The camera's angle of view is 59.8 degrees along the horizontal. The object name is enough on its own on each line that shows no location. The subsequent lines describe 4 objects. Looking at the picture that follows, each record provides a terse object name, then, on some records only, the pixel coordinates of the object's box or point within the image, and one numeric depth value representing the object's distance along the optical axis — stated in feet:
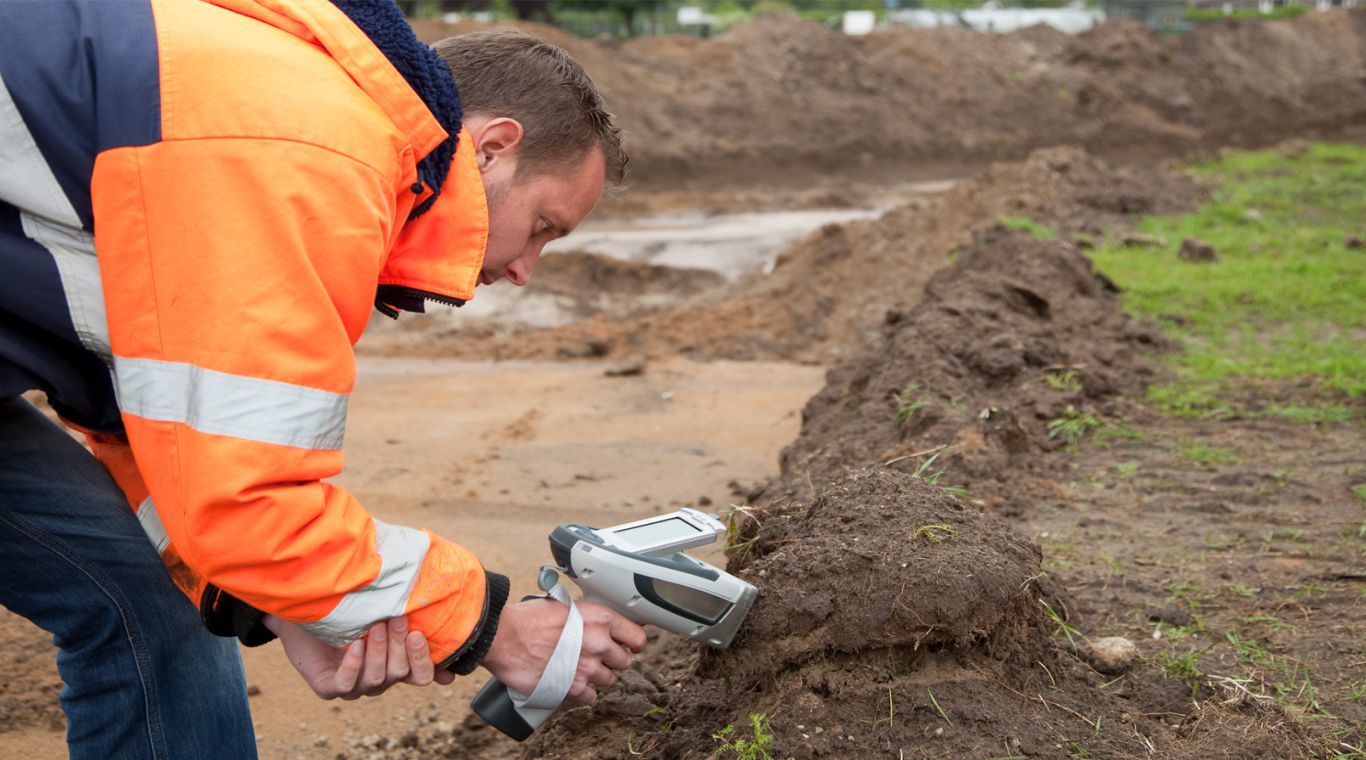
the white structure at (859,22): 82.58
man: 5.41
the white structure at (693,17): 80.02
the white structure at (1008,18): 81.71
